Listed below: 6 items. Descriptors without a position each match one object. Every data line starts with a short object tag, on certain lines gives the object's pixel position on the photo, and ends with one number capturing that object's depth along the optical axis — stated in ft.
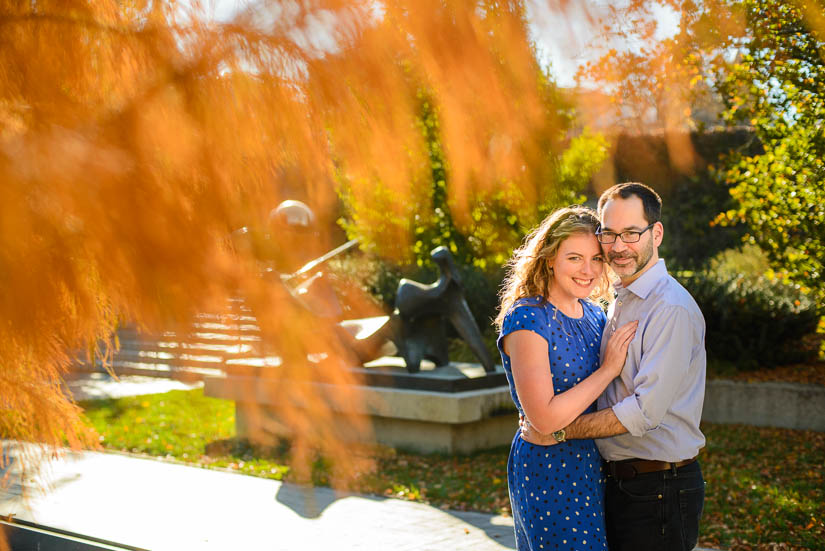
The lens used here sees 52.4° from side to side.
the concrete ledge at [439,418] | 30.14
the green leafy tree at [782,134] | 23.11
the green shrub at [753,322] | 39.73
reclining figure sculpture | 31.55
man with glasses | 9.46
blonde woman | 9.67
